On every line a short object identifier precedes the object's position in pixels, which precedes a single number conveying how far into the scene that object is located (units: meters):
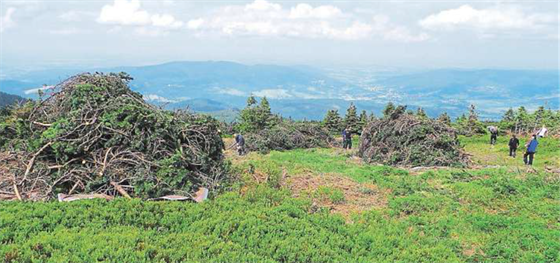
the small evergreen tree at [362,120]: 32.73
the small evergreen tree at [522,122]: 27.47
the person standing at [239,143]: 19.20
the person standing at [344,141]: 23.33
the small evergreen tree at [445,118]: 32.00
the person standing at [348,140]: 23.38
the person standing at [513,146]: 18.53
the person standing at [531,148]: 15.71
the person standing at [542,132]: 21.82
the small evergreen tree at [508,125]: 29.59
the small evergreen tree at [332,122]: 33.44
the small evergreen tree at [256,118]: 29.35
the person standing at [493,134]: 22.54
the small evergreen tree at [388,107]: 28.96
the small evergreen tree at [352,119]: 32.68
